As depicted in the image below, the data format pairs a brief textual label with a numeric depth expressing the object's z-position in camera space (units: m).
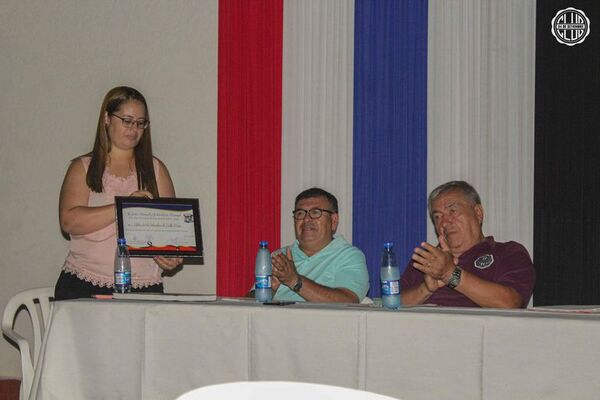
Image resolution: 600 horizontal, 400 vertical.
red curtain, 4.71
